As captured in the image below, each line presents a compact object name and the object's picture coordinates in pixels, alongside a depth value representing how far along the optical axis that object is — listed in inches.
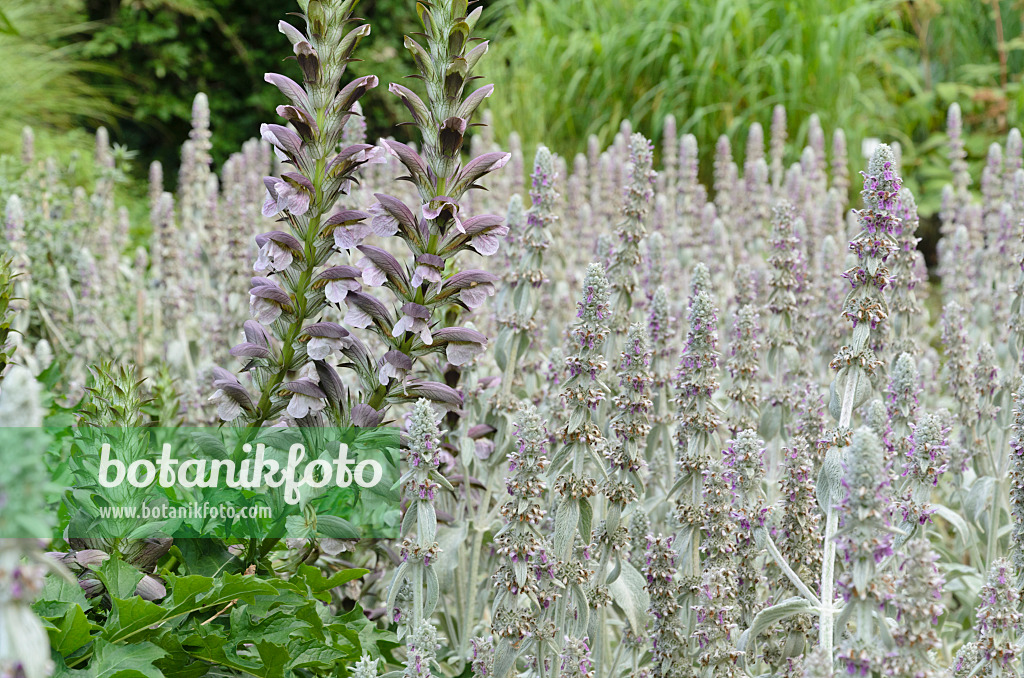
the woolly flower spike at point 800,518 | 65.1
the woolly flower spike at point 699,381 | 66.9
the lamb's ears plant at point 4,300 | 60.6
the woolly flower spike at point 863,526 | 45.2
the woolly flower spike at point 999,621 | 54.6
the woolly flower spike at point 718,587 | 59.6
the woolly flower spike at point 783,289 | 93.1
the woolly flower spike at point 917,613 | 45.9
